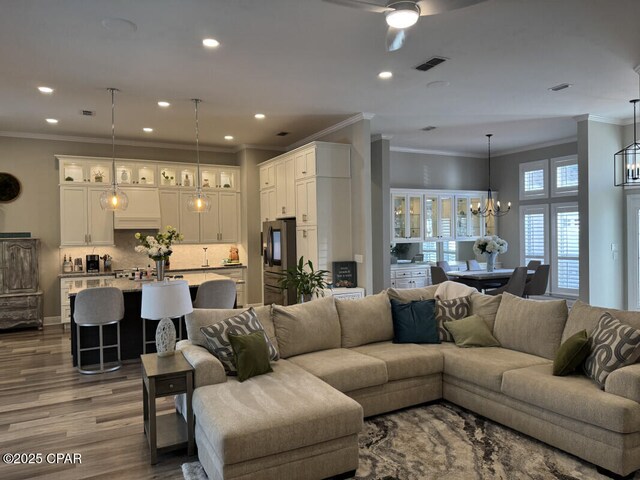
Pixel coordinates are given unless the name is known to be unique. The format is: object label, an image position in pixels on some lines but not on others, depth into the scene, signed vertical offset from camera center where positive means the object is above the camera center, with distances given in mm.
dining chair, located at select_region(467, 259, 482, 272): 8117 -592
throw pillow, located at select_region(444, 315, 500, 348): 4098 -925
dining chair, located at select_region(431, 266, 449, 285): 7371 -682
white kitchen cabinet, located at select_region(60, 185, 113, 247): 7477 +373
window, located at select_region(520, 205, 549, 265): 9258 -12
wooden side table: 2951 -1028
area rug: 2801 -1508
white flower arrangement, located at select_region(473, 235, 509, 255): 7590 -203
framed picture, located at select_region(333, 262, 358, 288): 6523 -569
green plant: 5133 -528
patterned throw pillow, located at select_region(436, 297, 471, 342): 4348 -773
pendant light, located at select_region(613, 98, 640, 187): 6727 +1070
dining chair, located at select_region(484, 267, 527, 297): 6941 -752
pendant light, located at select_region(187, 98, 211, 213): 6227 +490
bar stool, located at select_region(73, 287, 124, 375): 4859 -769
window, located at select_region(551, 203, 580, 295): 8664 -315
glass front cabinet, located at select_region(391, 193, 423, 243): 9000 +361
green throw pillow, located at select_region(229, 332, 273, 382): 3256 -879
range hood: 7766 +479
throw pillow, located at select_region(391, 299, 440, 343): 4281 -858
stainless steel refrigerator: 7156 -308
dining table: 7134 -727
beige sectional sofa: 2598 -1055
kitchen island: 5230 -1126
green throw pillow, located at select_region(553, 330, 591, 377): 3205 -895
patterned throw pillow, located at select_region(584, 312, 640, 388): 2967 -807
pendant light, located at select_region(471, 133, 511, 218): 9469 +537
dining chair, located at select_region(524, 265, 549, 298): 7297 -817
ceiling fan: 2475 +1275
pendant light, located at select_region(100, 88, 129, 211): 5593 +508
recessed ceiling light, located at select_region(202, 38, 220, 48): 3820 +1696
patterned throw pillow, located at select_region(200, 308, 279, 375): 3340 -744
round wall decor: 7363 +899
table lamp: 3281 -503
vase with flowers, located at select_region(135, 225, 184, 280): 5223 -97
